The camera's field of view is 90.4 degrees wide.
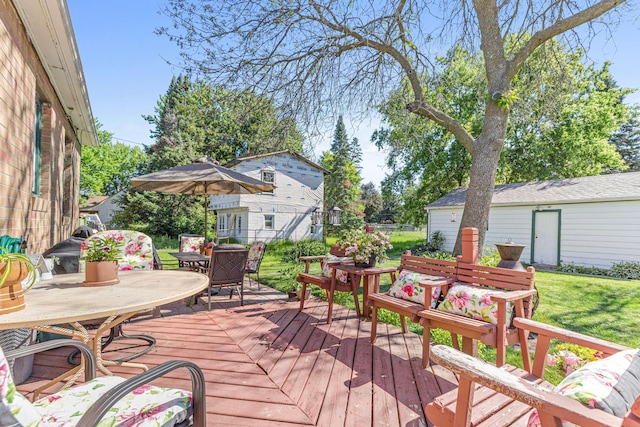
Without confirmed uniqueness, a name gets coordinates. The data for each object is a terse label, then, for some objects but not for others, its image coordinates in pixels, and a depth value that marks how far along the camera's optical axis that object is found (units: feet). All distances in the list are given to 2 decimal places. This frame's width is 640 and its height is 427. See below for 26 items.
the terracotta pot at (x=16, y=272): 4.79
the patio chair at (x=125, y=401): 3.51
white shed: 31.04
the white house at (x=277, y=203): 57.00
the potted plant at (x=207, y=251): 20.90
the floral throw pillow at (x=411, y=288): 10.52
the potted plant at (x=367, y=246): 12.93
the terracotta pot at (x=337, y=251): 16.01
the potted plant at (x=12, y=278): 4.79
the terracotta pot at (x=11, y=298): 4.94
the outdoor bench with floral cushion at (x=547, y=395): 3.24
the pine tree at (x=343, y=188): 87.15
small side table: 12.01
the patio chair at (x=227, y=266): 14.48
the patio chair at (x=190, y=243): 25.64
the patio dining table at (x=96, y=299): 5.00
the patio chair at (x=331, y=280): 13.29
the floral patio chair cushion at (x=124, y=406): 4.06
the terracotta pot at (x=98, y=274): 7.35
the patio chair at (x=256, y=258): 19.48
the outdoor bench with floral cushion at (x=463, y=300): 8.00
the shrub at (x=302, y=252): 32.99
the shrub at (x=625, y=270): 28.68
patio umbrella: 16.38
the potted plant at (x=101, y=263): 7.36
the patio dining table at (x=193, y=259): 18.08
